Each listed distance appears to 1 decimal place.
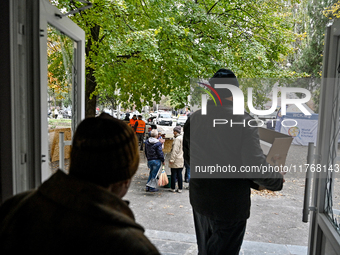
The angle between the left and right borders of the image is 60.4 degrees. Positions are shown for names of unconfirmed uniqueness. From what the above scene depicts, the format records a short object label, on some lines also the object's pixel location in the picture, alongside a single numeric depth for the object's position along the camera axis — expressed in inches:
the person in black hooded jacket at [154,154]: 301.0
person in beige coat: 300.7
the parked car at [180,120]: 1156.4
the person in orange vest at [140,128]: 518.6
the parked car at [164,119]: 1235.9
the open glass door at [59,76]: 78.9
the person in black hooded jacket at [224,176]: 90.0
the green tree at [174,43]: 276.5
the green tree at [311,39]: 601.6
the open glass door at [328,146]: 97.7
